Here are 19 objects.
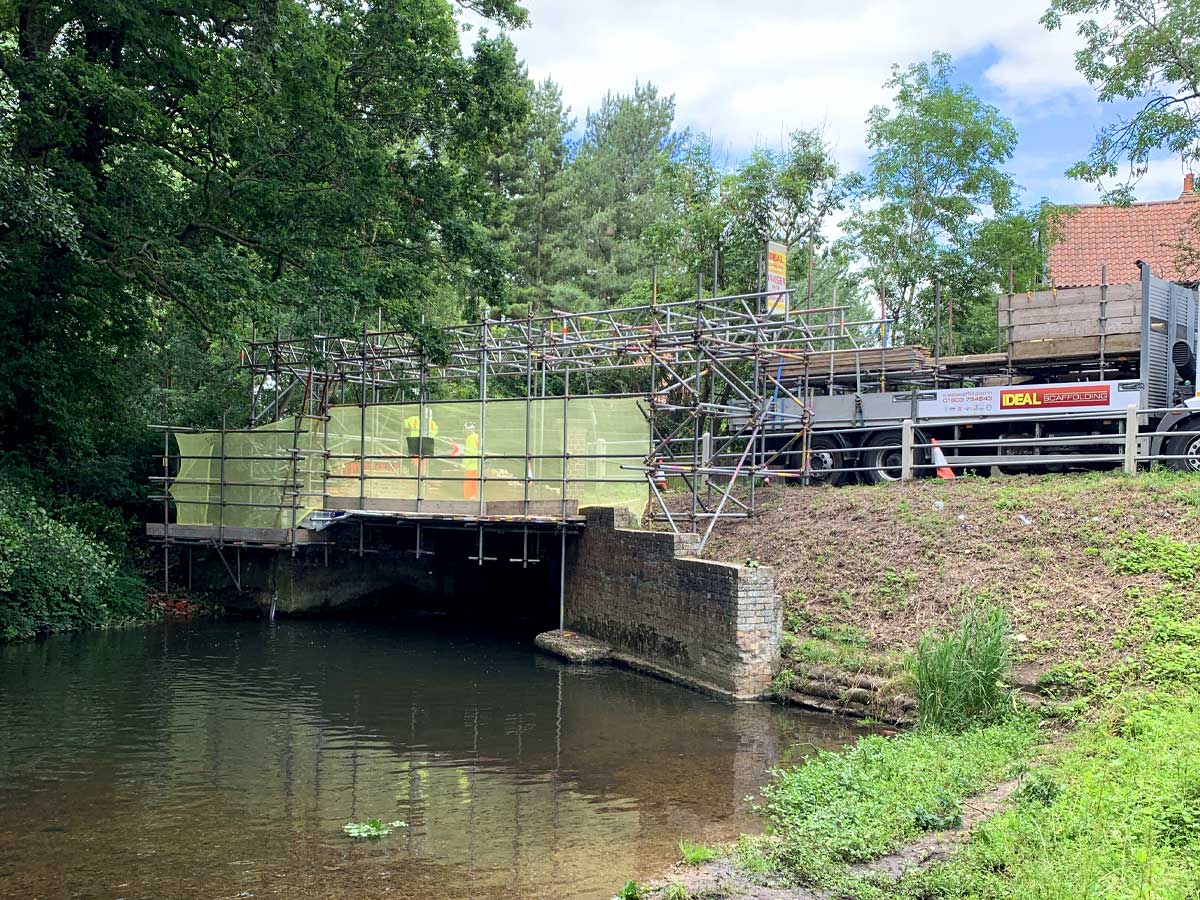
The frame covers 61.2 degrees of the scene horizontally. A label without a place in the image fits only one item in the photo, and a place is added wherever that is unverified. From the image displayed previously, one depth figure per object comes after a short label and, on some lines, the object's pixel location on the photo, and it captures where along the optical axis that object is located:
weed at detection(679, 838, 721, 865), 6.47
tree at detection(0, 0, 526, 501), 15.73
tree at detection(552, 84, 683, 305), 37.47
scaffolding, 15.84
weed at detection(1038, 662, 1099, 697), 9.31
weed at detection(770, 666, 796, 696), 11.39
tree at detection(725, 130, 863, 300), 24.62
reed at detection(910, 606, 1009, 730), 9.21
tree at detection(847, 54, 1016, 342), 26.67
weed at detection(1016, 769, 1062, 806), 6.65
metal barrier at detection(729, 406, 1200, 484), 13.76
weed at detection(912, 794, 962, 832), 6.59
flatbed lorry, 14.63
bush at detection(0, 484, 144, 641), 15.34
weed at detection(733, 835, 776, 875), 6.12
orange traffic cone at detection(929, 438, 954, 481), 15.83
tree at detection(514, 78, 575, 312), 37.94
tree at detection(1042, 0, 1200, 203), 18.84
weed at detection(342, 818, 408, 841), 7.13
